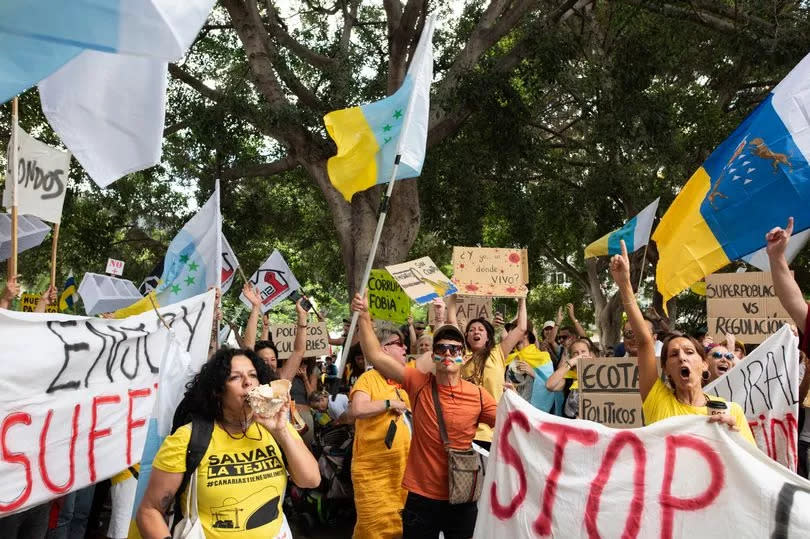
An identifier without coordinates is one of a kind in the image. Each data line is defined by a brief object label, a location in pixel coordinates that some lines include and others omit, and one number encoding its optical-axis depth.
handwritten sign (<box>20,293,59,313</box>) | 10.69
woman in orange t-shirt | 4.74
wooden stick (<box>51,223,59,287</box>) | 5.15
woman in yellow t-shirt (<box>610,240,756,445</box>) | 3.85
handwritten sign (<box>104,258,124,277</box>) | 9.74
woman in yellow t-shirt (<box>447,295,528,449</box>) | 5.89
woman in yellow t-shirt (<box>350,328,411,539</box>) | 5.58
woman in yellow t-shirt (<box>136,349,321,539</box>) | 3.25
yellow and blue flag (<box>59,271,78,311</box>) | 11.60
